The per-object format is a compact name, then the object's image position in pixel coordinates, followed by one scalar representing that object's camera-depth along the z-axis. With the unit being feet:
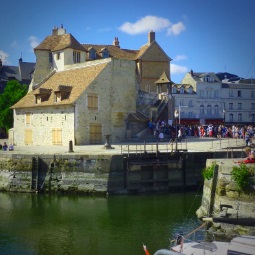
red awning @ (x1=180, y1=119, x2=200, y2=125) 188.48
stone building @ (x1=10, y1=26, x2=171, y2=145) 106.11
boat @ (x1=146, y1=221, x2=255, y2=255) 32.53
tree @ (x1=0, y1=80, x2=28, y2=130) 144.27
